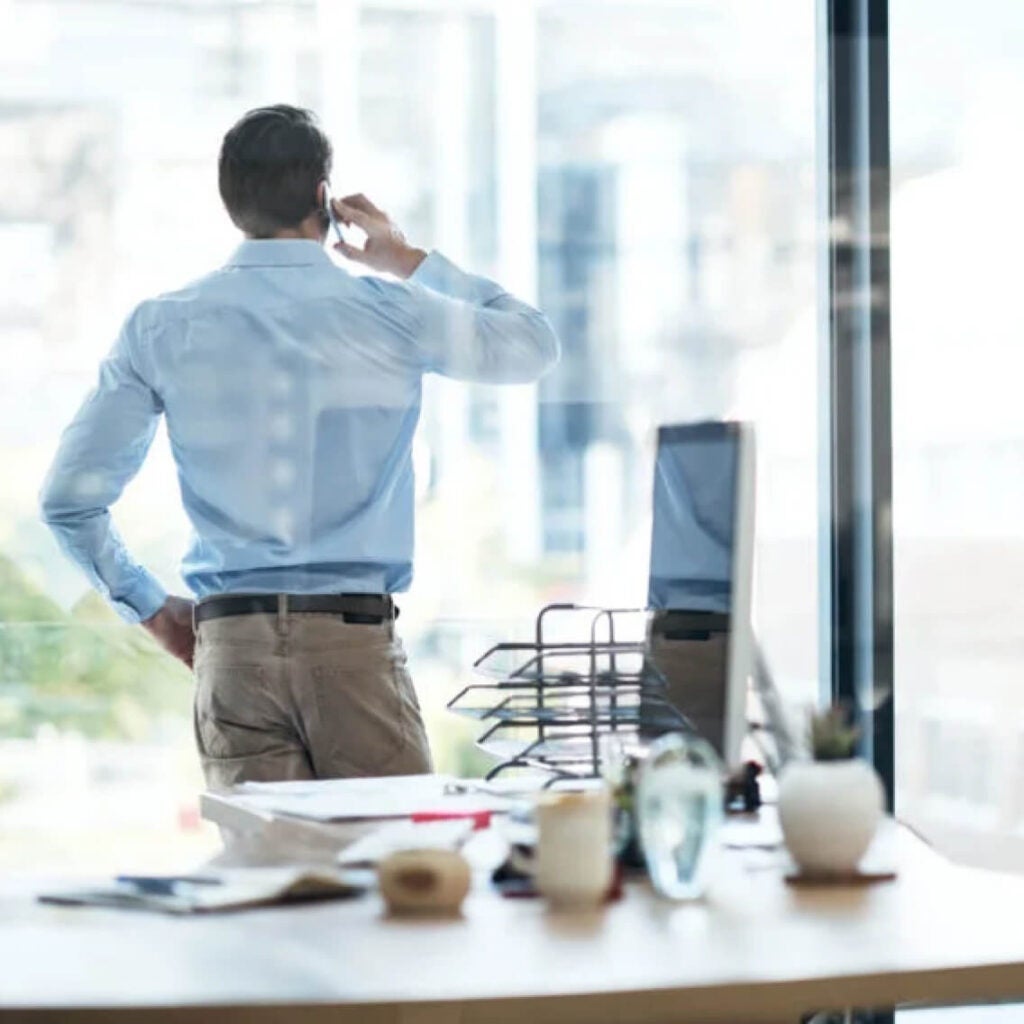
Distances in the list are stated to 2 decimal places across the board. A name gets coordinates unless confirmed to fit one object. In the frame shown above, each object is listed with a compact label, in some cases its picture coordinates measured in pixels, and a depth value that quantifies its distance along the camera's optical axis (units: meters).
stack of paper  3.90
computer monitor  3.65
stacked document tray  4.10
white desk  2.54
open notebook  3.07
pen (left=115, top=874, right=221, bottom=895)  3.16
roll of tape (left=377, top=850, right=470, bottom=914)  3.05
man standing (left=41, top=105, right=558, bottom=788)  5.20
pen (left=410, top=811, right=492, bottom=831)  3.75
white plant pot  3.29
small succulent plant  3.39
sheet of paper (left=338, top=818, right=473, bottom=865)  3.38
